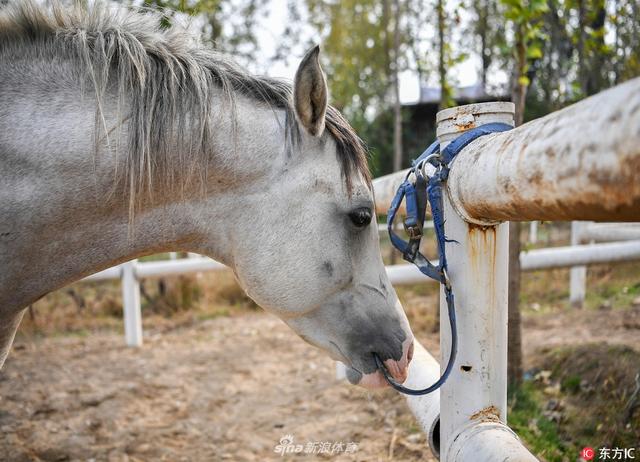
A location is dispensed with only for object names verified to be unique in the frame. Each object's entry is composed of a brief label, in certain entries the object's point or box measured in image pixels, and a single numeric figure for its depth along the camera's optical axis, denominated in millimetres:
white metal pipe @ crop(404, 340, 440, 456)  1530
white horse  1565
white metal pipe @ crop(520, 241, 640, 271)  4168
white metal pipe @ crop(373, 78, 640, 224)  669
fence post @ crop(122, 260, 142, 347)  4945
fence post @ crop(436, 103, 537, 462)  1225
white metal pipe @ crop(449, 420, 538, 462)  1023
